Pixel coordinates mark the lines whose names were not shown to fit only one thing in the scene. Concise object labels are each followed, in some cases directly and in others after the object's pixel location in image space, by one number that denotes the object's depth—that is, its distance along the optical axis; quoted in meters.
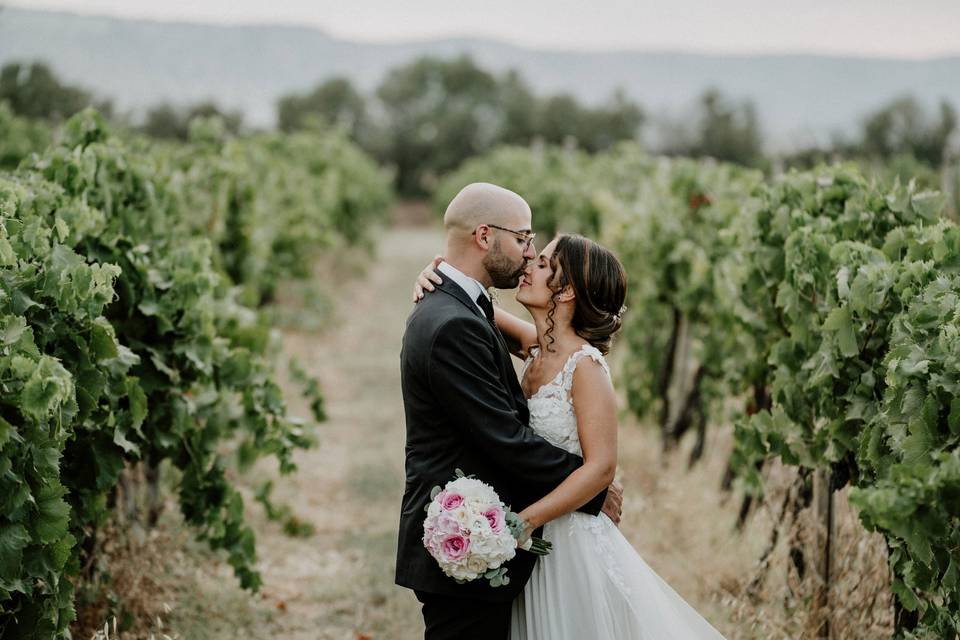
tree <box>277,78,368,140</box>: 73.31
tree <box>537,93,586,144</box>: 71.50
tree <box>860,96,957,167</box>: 45.09
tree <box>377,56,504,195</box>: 72.38
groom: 2.89
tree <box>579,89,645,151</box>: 70.38
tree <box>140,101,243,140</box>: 50.50
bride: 3.04
